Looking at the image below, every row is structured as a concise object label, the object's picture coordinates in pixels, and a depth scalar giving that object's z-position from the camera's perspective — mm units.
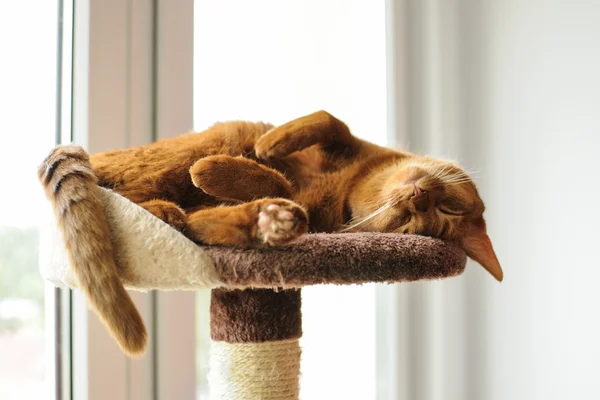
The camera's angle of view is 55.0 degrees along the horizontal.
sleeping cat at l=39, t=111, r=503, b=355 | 784
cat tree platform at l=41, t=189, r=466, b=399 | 775
